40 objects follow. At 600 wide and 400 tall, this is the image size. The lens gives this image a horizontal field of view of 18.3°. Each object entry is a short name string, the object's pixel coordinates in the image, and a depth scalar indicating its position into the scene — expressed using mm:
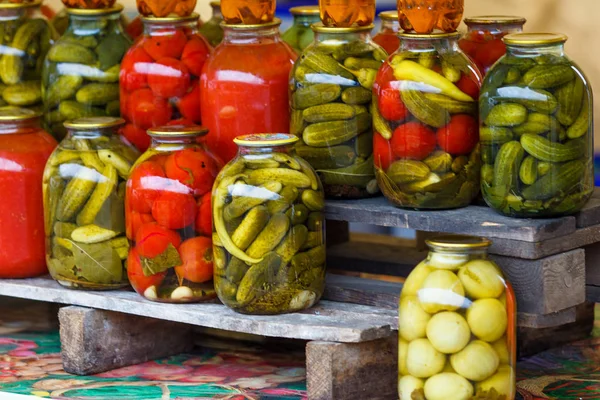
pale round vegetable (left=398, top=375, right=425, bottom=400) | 2372
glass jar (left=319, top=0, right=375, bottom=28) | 2573
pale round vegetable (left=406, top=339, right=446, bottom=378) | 2348
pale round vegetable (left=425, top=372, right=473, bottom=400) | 2340
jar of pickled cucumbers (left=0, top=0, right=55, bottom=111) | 2900
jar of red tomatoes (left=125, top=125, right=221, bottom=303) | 2573
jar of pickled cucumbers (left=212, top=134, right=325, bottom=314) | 2474
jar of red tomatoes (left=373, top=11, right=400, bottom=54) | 2808
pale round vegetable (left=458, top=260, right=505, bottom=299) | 2342
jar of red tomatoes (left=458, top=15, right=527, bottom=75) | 2651
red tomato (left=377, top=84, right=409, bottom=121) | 2489
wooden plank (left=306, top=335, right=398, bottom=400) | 2435
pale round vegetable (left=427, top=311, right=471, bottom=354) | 2331
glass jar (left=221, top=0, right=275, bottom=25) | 2627
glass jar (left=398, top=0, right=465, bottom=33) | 2472
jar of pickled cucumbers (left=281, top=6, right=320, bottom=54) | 2845
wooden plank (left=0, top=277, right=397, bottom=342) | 2456
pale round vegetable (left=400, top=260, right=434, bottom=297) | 2365
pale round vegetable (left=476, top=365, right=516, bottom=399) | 2350
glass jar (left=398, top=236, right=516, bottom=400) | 2335
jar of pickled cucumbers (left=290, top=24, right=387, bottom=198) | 2576
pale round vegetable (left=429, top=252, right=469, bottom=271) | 2355
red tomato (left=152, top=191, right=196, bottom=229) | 2566
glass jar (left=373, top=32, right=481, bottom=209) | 2479
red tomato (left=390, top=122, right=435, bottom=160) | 2483
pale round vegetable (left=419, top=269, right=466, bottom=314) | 2335
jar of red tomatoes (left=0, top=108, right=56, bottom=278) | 2760
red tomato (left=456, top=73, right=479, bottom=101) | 2494
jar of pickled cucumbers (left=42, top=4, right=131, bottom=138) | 2808
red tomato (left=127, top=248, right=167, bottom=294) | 2611
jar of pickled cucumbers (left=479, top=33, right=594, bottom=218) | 2403
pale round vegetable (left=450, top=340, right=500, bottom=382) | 2335
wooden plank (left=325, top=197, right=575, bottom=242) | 2413
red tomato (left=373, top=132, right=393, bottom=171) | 2523
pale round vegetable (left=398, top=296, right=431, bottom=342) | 2360
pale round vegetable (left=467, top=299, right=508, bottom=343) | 2335
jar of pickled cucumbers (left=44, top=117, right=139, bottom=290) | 2660
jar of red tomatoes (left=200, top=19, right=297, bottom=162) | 2637
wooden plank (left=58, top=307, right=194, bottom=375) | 2665
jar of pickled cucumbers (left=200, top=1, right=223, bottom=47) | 2923
